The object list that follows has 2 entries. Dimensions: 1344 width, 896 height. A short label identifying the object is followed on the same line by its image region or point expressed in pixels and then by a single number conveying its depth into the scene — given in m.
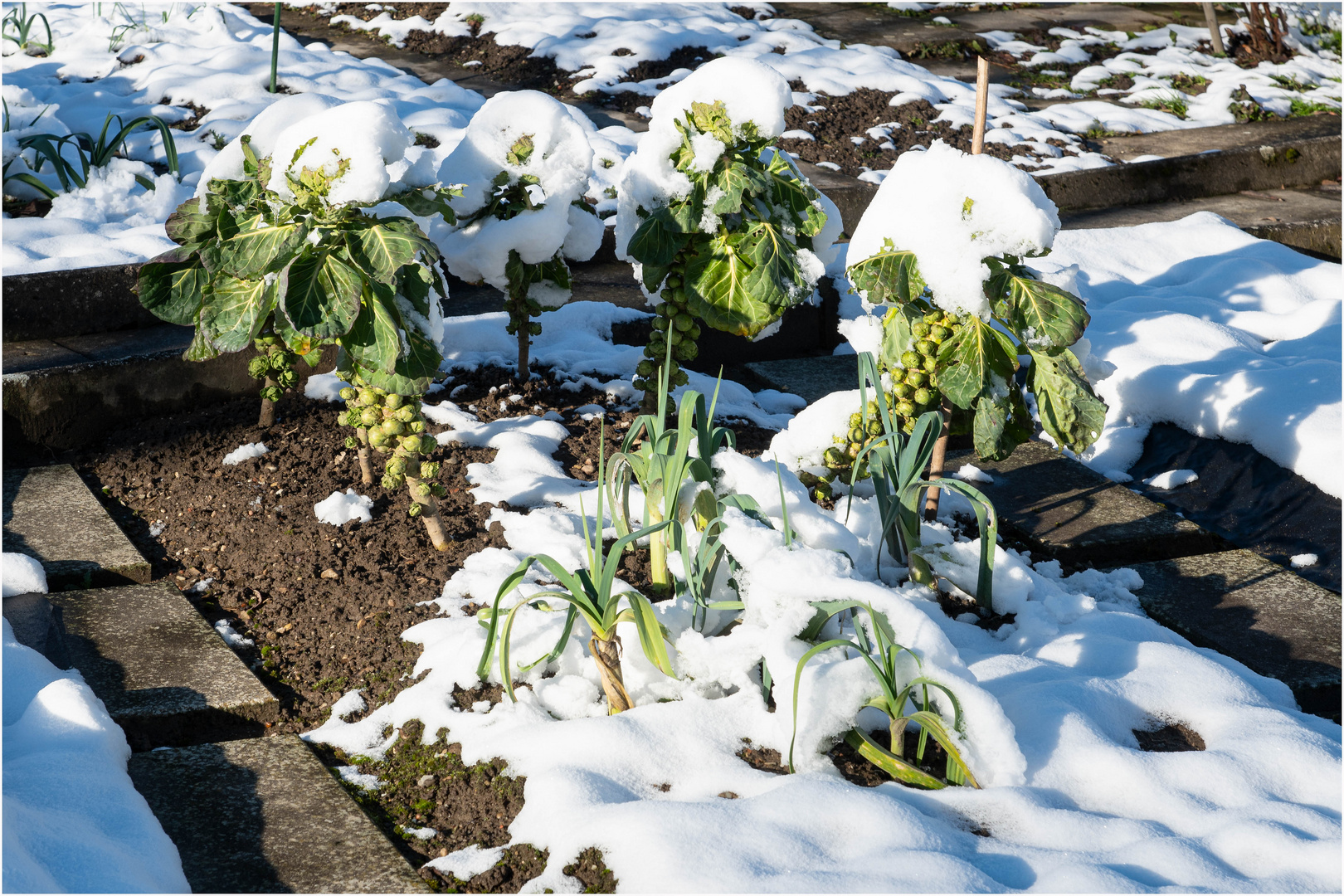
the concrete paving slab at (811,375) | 4.00
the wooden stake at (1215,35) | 8.80
